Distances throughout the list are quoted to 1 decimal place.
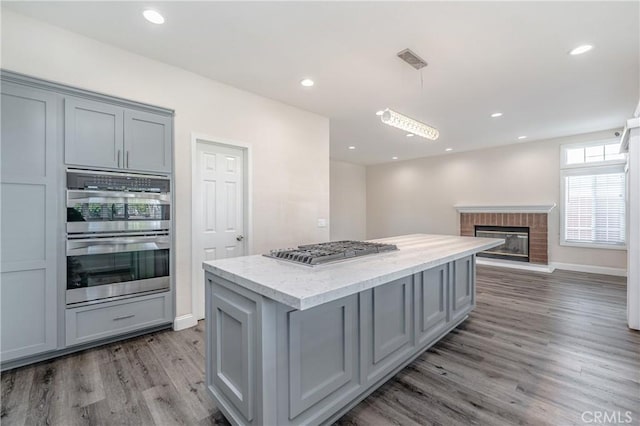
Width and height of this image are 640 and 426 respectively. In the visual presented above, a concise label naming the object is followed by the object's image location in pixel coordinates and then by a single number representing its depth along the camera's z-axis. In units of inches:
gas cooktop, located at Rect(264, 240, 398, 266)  67.8
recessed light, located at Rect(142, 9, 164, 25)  84.4
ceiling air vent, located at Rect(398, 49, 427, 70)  103.0
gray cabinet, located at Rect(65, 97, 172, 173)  93.6
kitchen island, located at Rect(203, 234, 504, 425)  51.4
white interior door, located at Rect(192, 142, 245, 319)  123.1
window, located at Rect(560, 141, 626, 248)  201.3
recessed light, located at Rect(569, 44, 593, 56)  99.0
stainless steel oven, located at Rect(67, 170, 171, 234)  93.7
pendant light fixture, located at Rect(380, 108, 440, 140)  93.1
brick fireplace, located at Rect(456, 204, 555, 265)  226.2
